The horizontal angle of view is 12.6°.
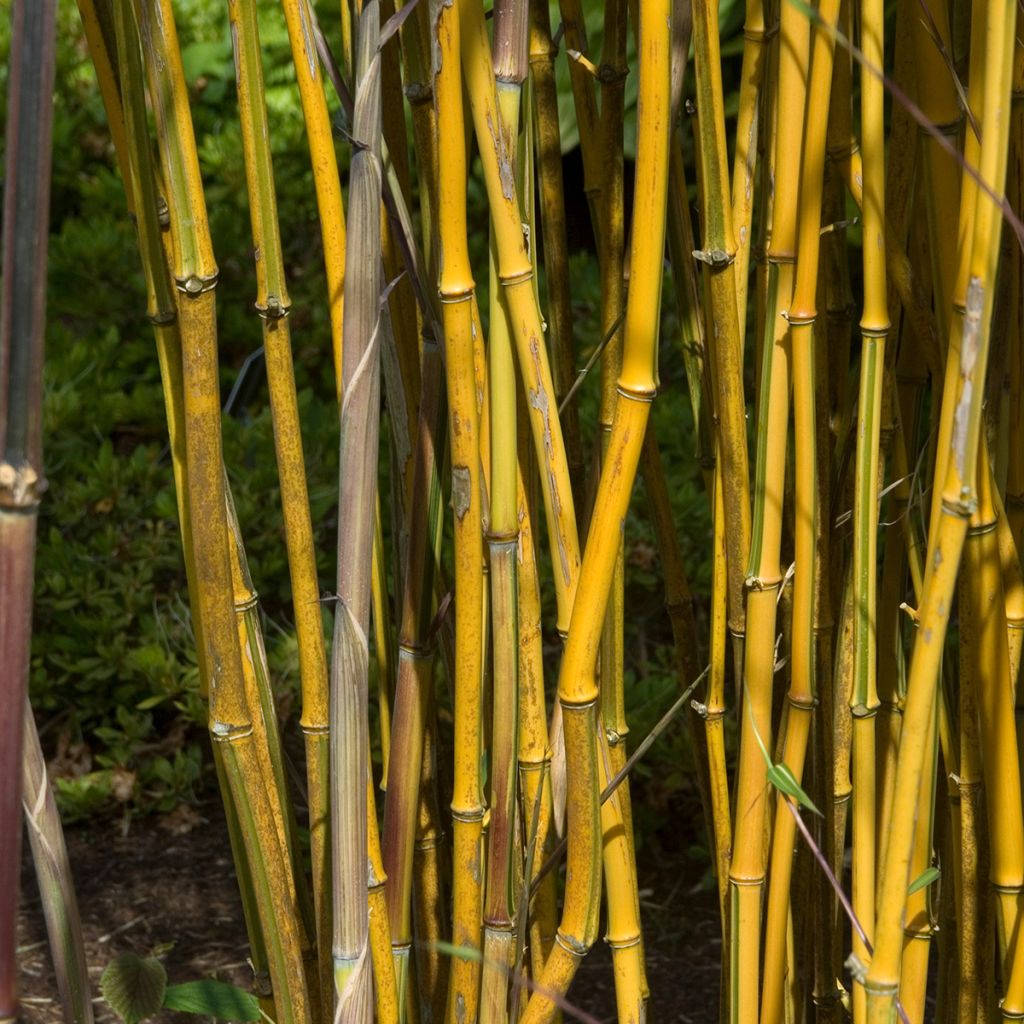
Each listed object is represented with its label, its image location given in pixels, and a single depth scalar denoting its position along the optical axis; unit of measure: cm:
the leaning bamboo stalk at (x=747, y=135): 222
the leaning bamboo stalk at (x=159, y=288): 217
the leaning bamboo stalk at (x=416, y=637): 222
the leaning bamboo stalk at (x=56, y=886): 217
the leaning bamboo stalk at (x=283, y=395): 217
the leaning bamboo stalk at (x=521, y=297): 209
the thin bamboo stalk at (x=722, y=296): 215
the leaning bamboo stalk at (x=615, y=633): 224
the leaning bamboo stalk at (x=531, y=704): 221
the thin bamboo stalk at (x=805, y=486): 213
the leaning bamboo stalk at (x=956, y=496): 201
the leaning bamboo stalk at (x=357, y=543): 210
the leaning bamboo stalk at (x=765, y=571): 216
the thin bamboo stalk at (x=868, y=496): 212
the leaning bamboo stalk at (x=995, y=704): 220
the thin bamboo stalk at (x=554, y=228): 229
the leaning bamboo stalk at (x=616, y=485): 209
